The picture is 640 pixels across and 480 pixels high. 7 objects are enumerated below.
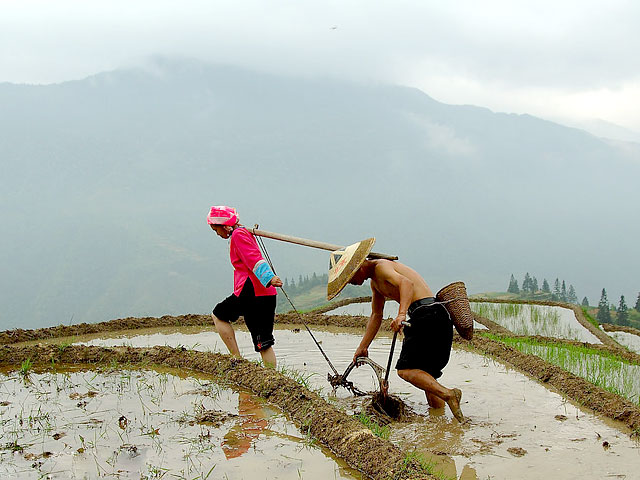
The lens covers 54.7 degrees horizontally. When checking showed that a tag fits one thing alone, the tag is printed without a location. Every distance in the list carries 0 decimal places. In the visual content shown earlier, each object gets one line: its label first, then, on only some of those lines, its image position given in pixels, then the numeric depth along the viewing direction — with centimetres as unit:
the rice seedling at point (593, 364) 591
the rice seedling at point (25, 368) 626
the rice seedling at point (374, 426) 416
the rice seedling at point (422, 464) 348
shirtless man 466
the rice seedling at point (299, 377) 541
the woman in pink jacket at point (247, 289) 577
